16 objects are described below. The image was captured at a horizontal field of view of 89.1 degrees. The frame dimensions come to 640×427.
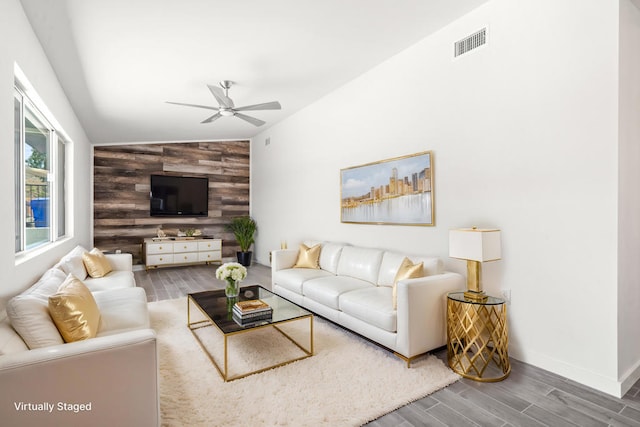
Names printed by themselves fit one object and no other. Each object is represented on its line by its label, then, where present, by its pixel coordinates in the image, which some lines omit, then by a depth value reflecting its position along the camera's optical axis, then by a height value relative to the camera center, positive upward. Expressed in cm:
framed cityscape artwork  347 +24
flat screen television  694 +33
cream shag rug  194 -121
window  272 +35
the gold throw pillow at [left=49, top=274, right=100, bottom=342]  186 -62
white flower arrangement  306 -59
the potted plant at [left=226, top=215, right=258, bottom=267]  725 -52
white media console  647 -84
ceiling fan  376 +131
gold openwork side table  242 -95
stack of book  257 -82
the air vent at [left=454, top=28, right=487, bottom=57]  293 +158
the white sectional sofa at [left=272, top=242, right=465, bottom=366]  256 -80
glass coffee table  246 -88
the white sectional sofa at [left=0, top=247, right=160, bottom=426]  138 -75
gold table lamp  251 -31
